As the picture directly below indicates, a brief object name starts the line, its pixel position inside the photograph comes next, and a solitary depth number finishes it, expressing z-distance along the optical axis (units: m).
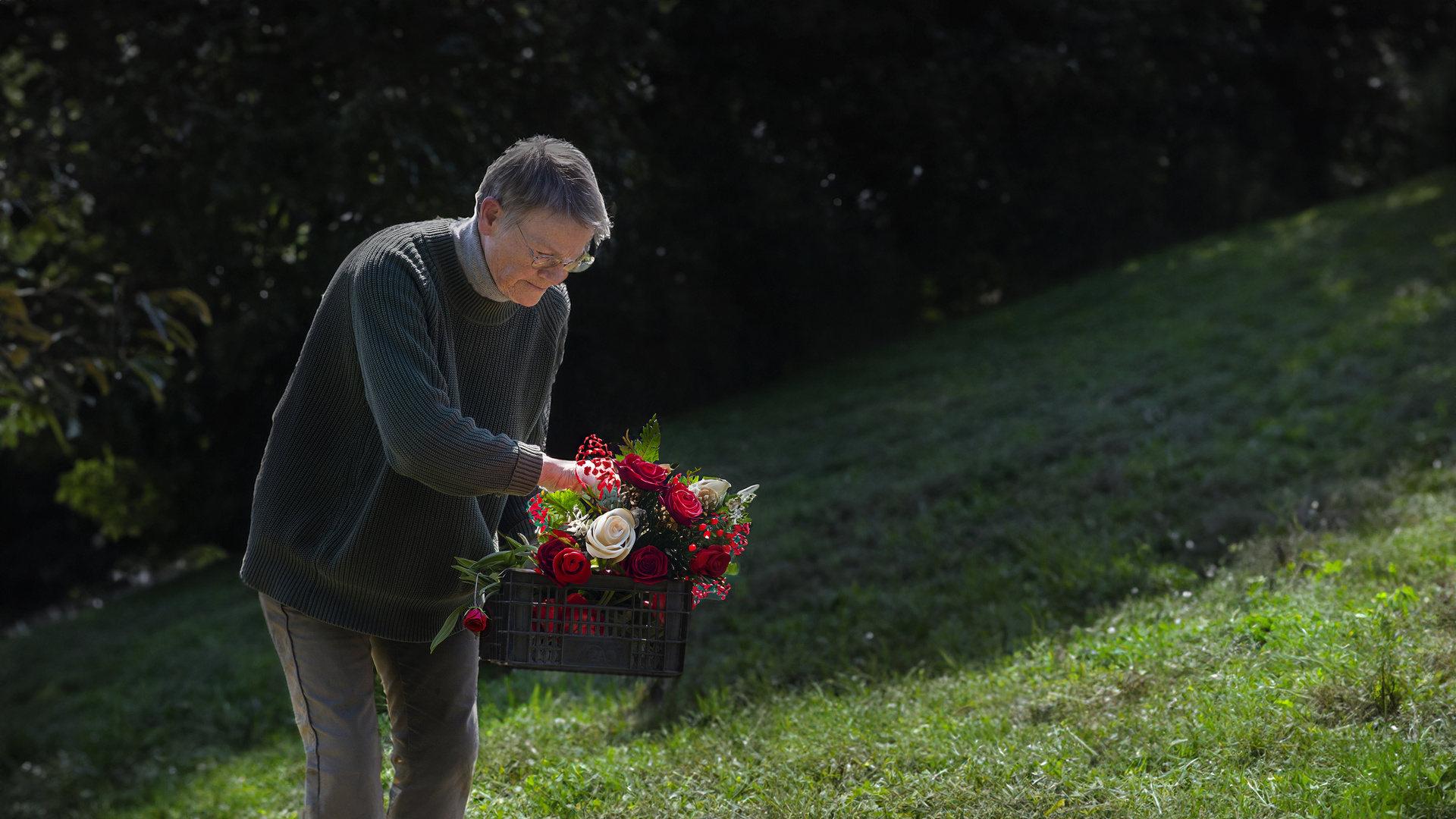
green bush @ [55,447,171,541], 11.82
